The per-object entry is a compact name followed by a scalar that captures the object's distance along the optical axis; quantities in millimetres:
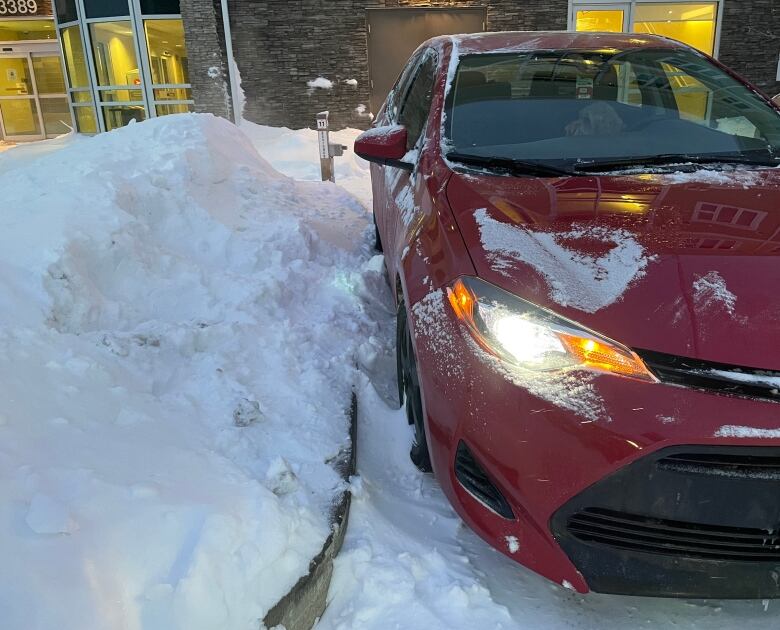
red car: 1579
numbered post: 6852
